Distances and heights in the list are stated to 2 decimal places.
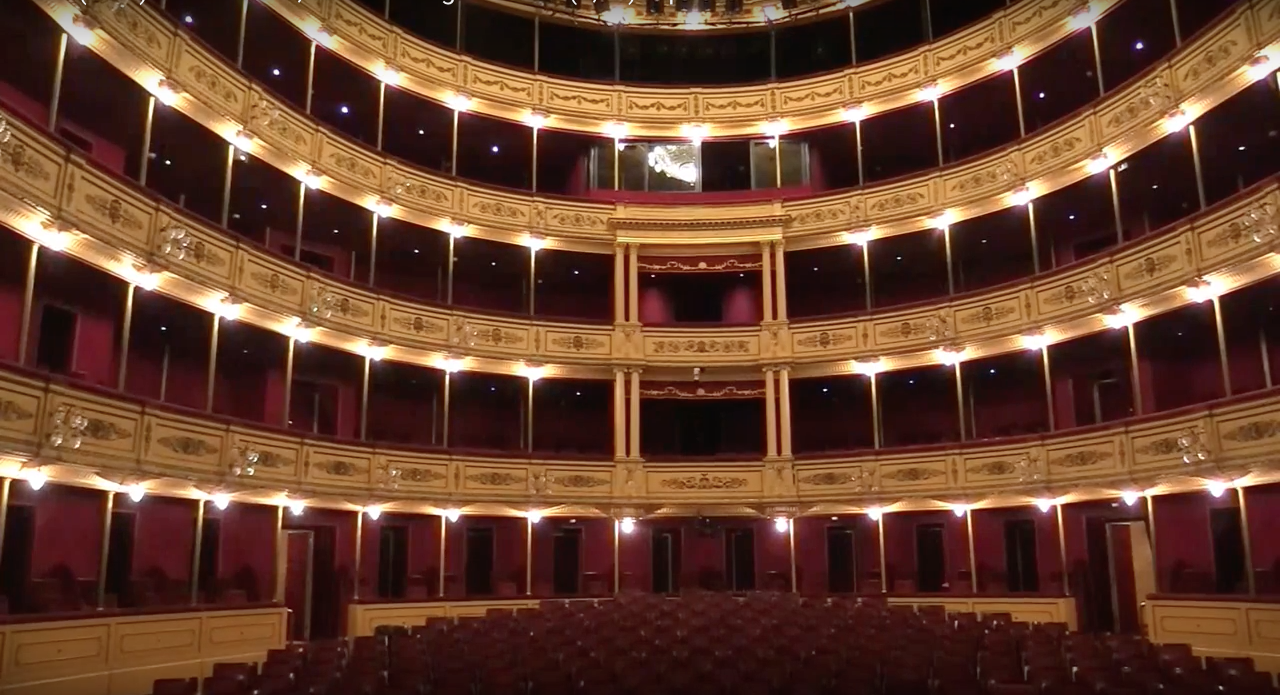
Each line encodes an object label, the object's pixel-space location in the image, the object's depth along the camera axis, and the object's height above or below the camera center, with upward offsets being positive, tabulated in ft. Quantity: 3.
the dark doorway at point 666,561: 85.97 -2.41
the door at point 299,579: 73.51 -3.11
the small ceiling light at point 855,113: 88.89 +37.27
